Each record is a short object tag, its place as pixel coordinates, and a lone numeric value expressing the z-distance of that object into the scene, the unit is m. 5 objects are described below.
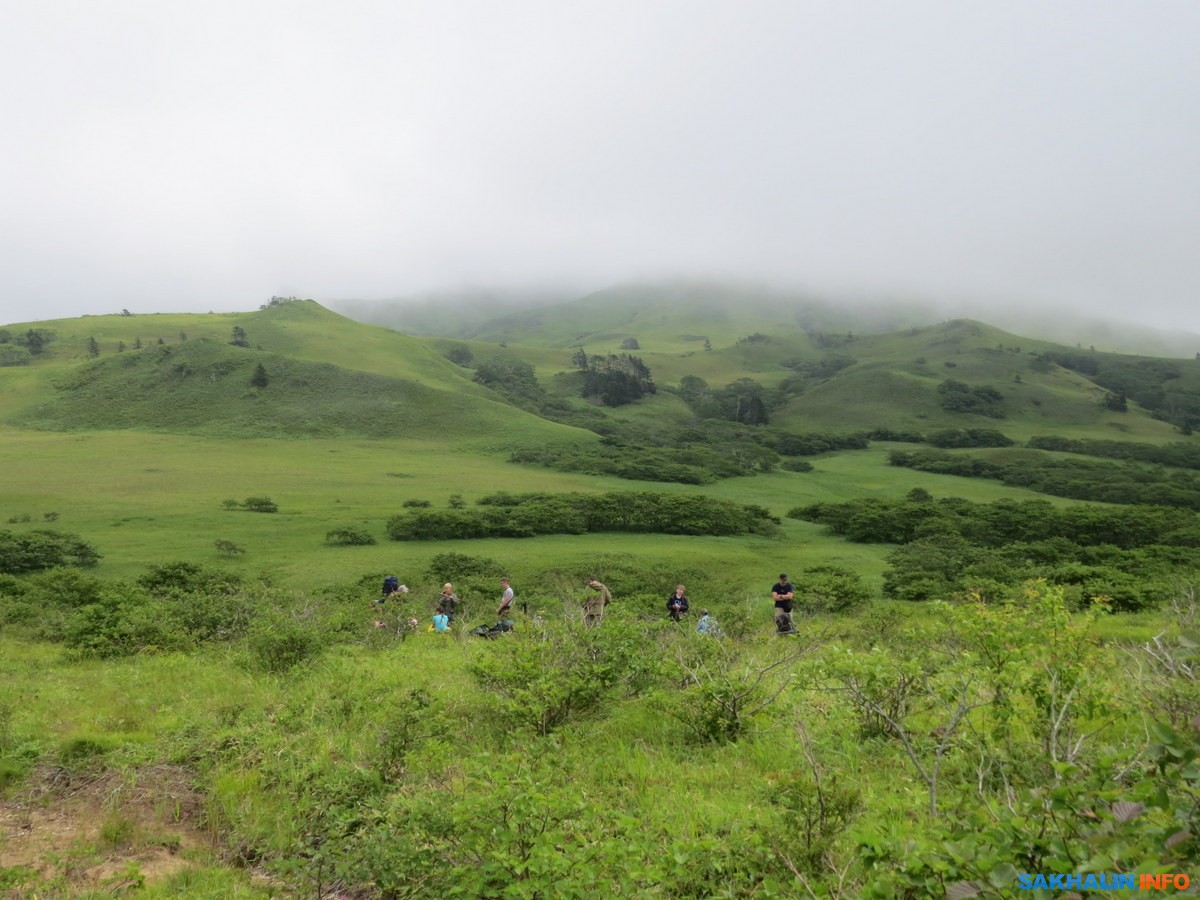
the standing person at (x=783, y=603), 17.30
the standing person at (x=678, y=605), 18.64
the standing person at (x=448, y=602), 20.21
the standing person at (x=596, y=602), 15.96
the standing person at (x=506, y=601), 18.95
